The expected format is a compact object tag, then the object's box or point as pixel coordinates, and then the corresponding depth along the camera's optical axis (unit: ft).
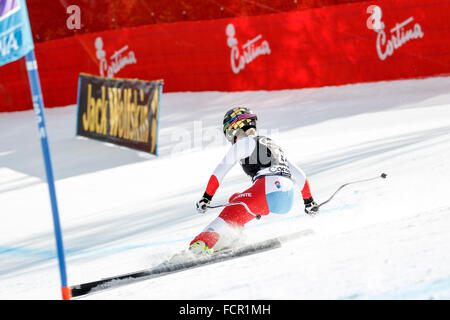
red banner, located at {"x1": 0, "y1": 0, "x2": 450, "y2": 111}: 86.63
